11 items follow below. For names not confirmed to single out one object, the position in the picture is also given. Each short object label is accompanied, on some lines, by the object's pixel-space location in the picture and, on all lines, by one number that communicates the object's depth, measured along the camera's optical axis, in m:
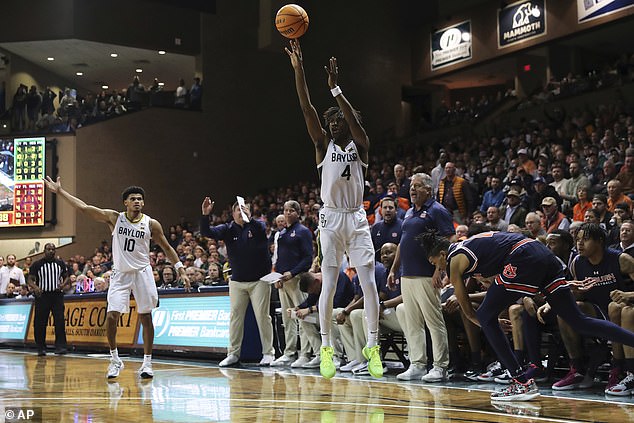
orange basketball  6.77
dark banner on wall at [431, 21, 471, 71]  24.53
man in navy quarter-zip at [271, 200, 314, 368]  9.93
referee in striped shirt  13.41
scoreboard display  21.66
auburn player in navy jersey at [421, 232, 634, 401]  6.25
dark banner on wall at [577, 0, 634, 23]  19.39
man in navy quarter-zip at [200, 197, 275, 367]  10.21
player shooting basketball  6.80
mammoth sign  21.84
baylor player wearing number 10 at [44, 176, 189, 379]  8.81
